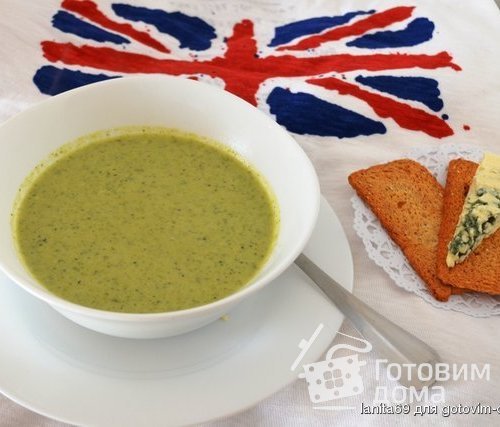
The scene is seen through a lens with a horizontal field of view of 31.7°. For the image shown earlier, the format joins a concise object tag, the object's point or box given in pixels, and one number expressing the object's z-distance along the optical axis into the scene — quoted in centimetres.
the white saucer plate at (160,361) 40
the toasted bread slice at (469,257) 51
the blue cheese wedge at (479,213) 52
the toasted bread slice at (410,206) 52
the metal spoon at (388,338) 45
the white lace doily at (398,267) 51
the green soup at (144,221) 44
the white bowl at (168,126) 41
